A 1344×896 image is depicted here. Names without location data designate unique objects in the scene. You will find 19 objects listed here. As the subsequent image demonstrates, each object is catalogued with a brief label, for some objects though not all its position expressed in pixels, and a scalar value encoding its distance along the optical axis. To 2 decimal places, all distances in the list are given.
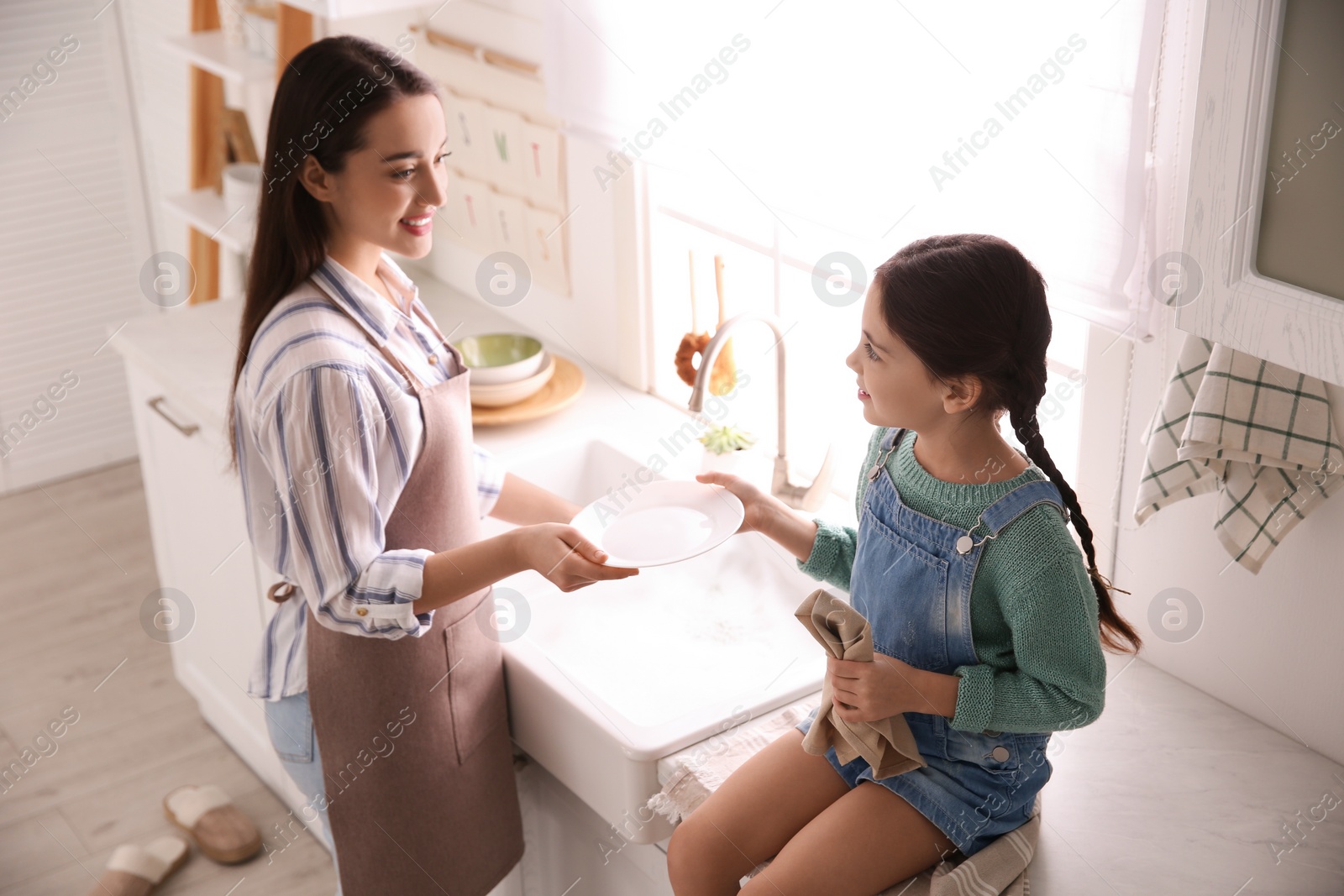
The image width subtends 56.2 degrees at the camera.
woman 1.35
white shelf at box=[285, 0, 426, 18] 2.11
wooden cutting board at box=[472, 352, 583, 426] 2.14
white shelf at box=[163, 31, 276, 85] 2.74
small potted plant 1.84
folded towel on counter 1.37
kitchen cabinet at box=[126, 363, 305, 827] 2.26
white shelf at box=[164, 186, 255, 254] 2.91
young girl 1.10
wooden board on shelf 3.11
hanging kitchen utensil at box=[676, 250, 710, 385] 1.88
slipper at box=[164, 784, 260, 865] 2.34
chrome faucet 1.64
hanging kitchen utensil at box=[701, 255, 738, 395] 1.92
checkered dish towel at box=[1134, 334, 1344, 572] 1.27
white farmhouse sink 1.45
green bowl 2.32
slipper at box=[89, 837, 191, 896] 2.22
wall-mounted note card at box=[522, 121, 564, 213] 2.29
